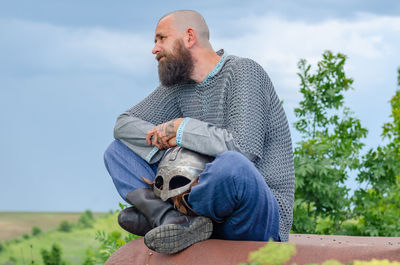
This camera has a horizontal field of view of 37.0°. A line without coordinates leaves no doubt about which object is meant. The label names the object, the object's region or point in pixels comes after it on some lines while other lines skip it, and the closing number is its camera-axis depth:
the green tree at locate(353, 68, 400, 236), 6.34
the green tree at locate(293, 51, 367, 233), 6.01
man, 3.33
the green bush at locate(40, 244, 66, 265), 6.86
